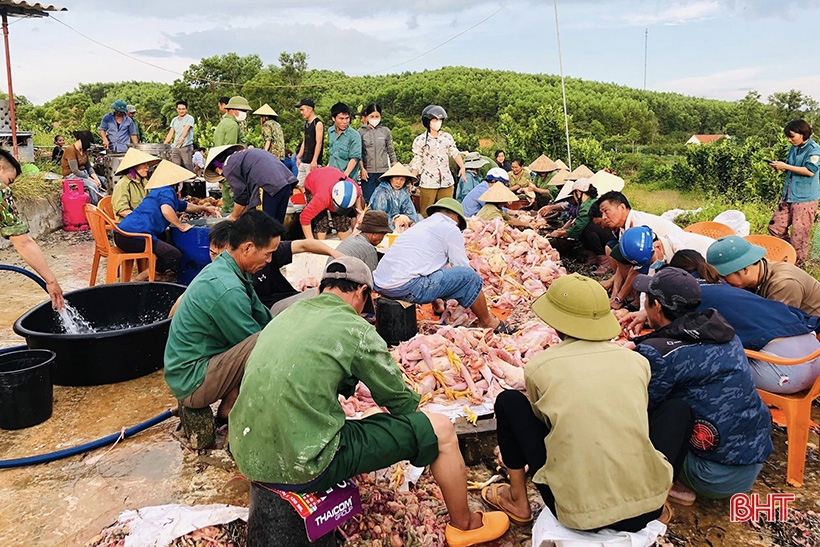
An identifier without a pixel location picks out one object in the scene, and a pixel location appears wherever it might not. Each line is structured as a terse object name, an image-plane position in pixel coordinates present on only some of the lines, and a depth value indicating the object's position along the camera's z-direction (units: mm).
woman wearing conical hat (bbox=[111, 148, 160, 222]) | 6273
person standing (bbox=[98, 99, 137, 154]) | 10492
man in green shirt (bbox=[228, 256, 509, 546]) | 2199
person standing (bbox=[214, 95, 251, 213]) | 8062
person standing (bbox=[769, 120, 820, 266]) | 6391
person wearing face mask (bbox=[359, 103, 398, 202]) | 8398
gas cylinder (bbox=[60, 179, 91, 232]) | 9523
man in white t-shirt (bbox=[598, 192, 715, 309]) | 4945
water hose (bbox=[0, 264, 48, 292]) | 4373
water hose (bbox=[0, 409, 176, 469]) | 3238
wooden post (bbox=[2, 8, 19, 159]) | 10195
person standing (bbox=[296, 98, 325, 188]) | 8367
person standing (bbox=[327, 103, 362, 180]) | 7871
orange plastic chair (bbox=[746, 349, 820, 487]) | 3053
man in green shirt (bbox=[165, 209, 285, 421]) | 3135
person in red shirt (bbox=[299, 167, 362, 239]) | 5828
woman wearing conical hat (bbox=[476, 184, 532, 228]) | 7520
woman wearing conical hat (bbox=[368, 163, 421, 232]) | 6992
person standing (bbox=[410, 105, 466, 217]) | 8398
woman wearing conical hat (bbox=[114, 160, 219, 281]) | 5809
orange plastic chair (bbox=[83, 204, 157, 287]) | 5805
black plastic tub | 4035
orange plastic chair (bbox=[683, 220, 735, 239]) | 5539
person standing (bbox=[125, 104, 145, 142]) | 11055
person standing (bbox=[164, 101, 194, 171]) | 10711
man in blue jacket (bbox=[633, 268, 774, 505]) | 2701
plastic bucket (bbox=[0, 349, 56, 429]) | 3561
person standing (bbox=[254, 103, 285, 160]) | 9203
